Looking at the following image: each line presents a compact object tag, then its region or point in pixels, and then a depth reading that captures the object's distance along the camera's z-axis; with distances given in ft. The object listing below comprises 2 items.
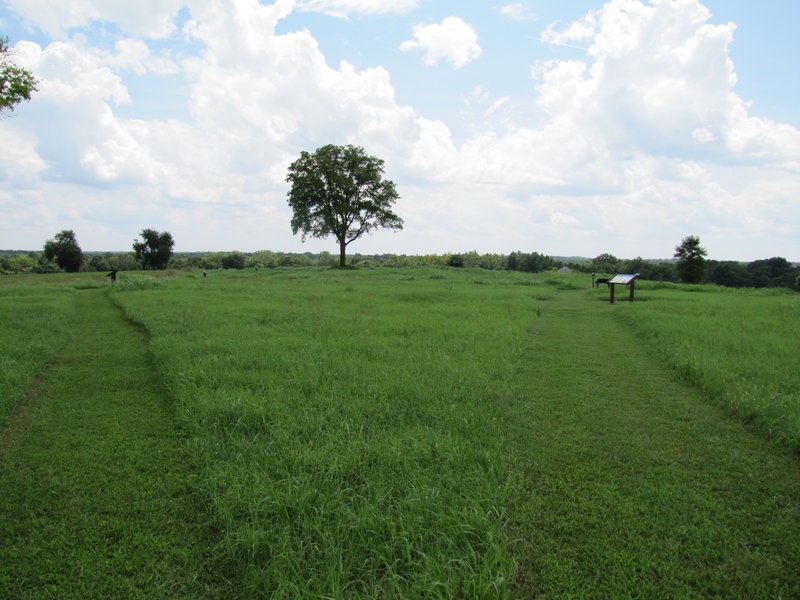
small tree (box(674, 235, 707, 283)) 154.30
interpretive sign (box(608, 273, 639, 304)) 56.13
